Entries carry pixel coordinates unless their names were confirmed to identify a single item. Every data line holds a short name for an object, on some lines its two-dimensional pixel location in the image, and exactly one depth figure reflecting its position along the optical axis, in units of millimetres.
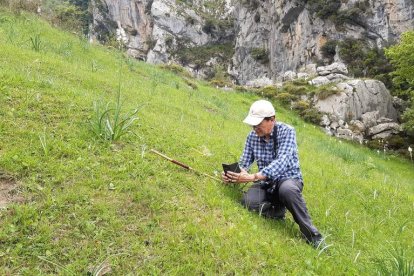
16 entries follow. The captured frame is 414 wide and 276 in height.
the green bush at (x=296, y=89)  24672
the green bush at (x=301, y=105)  22236
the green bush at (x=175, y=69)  21828
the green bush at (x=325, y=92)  23250
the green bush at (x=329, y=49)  41656
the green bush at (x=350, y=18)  39878
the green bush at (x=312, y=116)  21031
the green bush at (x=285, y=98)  23562
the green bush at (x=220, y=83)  25981
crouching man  4441
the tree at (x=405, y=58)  24359
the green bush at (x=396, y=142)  20580
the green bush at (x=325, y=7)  42938
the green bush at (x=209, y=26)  72875
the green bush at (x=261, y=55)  56938
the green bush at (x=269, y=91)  23969
